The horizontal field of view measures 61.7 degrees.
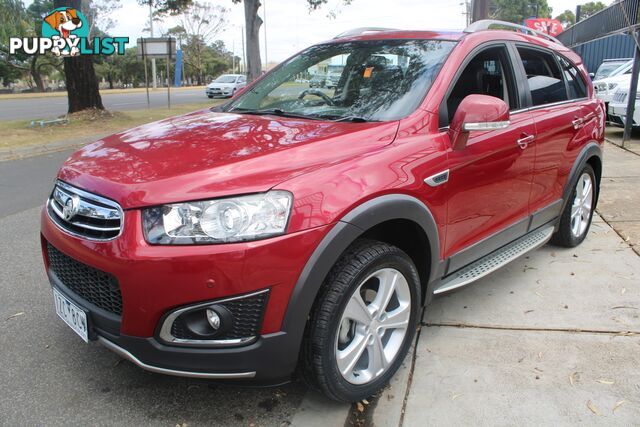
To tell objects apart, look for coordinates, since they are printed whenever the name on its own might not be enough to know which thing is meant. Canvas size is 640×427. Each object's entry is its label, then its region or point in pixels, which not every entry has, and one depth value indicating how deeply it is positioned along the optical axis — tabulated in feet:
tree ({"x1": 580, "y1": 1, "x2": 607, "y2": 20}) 267.63
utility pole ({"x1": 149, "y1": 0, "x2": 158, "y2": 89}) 150.87
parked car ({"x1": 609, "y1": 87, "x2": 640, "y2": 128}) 34.24
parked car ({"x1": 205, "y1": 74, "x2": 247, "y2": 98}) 92.68
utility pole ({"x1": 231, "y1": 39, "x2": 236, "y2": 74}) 282.54
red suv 6.65
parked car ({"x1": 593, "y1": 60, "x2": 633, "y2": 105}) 37.96
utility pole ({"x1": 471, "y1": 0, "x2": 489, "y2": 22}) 37.73
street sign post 57.41
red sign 74.56
